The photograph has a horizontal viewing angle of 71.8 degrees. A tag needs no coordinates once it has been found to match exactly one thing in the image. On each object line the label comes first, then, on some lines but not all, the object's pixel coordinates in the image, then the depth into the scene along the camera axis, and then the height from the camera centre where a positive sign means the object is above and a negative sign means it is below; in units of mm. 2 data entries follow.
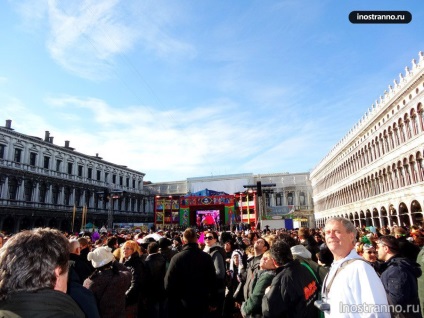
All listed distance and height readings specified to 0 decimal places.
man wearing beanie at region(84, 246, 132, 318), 3969 -813
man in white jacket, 2317 -551
